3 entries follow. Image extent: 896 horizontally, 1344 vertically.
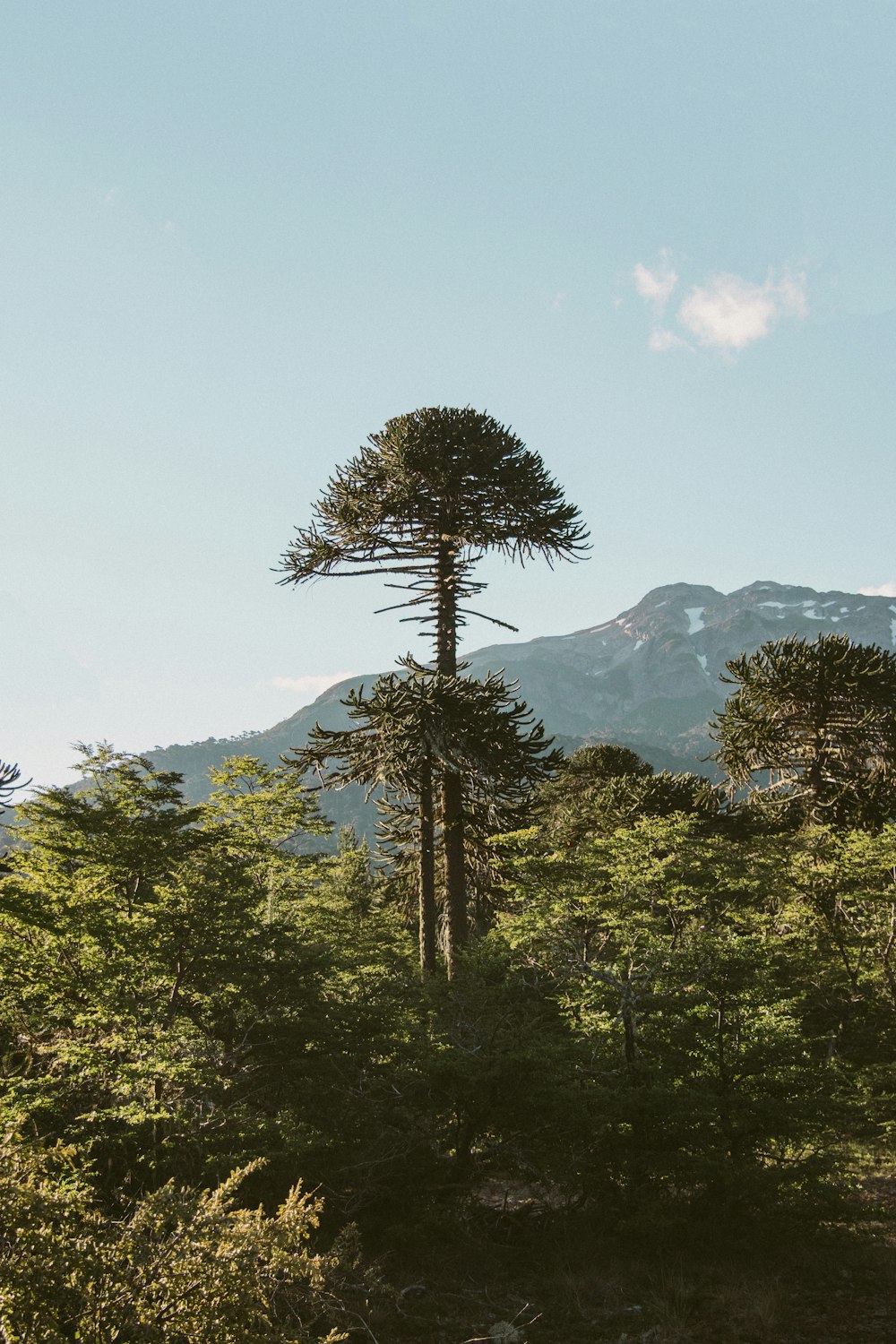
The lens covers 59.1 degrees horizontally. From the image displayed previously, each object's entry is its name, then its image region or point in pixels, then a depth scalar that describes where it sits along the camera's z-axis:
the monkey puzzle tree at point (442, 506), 17.47
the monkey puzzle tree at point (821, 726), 18.66
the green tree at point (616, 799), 21.31
